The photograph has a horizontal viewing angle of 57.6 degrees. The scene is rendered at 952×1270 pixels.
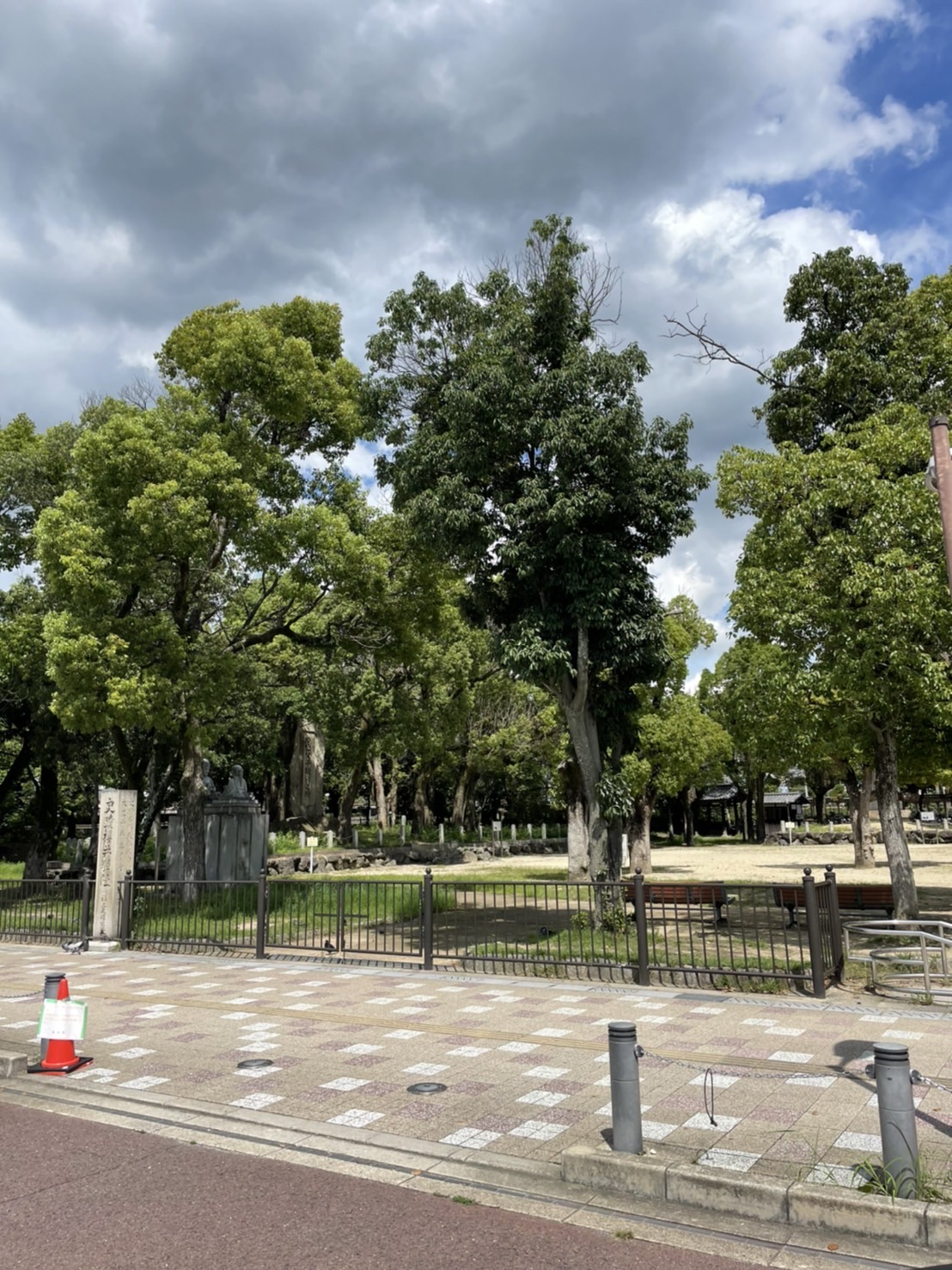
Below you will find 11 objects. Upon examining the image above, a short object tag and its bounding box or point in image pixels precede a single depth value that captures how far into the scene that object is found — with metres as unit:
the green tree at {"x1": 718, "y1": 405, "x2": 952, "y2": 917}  12.06
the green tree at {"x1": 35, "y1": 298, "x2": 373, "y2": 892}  16.22
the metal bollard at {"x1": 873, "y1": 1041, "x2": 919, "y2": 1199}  4.18
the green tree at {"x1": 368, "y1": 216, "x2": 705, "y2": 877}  14.00
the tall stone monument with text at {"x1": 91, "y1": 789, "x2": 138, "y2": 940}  14.89
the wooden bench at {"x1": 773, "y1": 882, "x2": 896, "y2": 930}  14.33
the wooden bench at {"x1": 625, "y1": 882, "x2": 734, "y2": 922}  10.71
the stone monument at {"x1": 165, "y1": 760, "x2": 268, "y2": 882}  23.52
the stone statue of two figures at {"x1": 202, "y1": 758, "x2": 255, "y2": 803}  24.41
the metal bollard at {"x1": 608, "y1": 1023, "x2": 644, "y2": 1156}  4.80
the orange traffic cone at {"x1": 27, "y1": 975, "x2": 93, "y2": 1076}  7.18
